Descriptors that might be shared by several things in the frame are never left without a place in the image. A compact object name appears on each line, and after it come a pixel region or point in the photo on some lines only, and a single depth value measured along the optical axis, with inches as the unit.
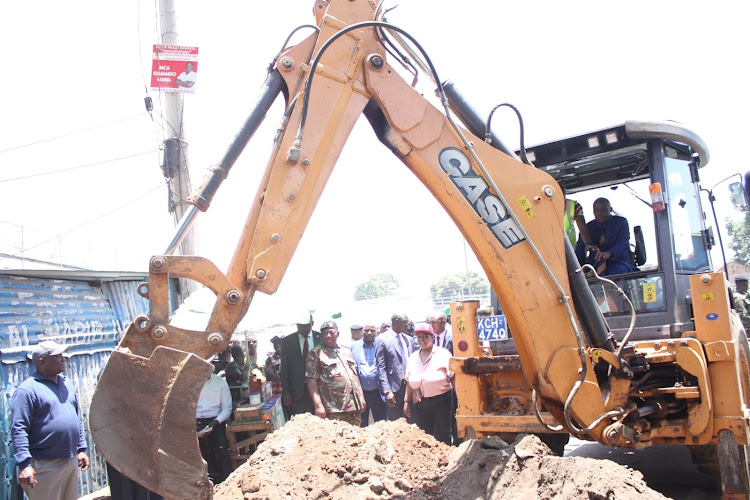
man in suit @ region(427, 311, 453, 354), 300.8
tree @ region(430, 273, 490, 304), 2621.8
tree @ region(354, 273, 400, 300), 3404.0
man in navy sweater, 195.0
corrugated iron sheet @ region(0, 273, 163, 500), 233.1
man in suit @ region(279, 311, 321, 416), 278.7
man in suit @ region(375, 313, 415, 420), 292.5
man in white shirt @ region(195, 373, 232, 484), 267.6
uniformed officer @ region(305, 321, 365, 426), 260.7
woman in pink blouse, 258.8
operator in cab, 202.8
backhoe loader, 111.7
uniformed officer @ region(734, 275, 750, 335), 380.3
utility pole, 349.1
